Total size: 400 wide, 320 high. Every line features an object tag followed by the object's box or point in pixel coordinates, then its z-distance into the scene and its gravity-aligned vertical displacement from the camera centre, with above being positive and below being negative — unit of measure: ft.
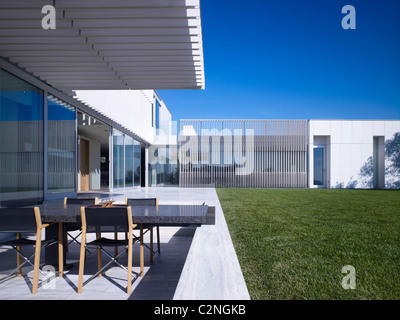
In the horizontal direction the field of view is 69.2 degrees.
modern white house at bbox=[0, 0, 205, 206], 14.87 +6.92
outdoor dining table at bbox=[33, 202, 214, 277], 9.15 -1.83
